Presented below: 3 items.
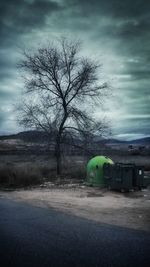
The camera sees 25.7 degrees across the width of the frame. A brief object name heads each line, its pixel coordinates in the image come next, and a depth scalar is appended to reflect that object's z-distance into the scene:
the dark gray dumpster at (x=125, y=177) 15.31
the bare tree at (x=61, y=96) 22.75
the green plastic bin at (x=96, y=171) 17.11
